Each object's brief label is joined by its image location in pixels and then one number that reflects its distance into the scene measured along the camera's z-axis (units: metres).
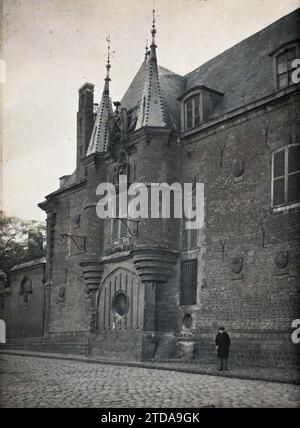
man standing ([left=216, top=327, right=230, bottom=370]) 15.60
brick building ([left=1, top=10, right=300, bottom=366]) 16.80
